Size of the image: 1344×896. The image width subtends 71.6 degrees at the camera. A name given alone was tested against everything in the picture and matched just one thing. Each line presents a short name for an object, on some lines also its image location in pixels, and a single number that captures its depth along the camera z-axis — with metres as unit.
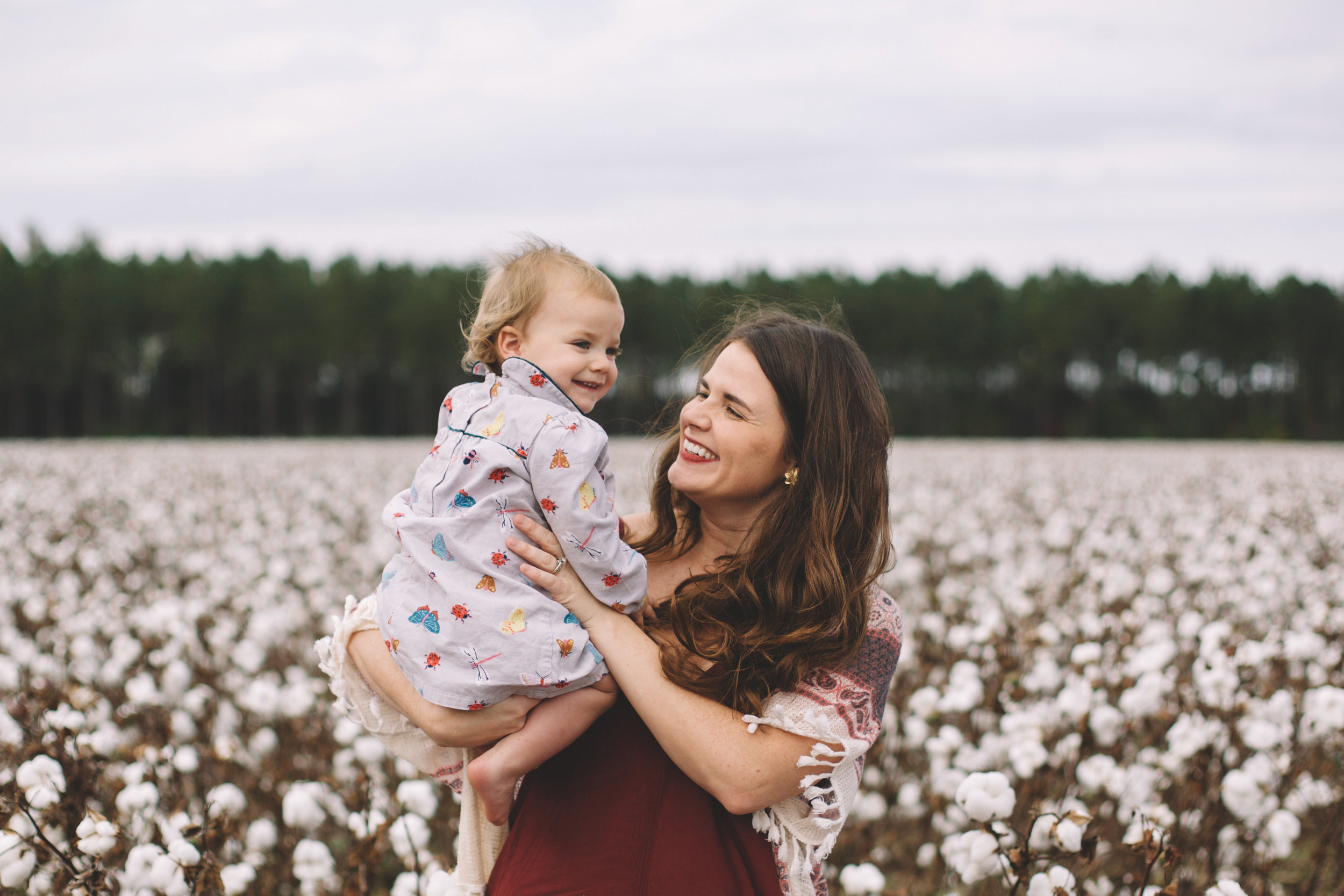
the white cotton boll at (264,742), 4.34
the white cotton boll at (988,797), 2.17
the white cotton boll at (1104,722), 3.28
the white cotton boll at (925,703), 3.85
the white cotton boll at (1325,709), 3.40
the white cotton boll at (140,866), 2.34
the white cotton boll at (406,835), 2.82
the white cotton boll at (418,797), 3.03
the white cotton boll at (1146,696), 3.38
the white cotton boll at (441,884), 2.31
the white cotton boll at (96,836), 2.11
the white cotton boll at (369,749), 3.62
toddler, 1.94
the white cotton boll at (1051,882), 2.33
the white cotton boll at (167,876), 2.28
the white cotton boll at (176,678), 4.34
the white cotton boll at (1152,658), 3.32
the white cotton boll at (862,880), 2.72
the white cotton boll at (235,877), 2.54
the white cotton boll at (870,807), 3.89
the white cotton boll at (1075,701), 3.31
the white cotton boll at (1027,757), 2.83
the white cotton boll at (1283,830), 3.02
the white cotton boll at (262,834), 3.32
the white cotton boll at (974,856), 2.31
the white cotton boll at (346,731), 3.66
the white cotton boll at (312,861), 2.79
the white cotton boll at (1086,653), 3.37
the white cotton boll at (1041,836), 2.34
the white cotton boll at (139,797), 2.74
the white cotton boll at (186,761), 3.11
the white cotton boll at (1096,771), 3.32
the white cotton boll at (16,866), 2.14
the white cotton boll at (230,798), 3.12
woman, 1.92
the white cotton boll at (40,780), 2.44
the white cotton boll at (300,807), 2.84
